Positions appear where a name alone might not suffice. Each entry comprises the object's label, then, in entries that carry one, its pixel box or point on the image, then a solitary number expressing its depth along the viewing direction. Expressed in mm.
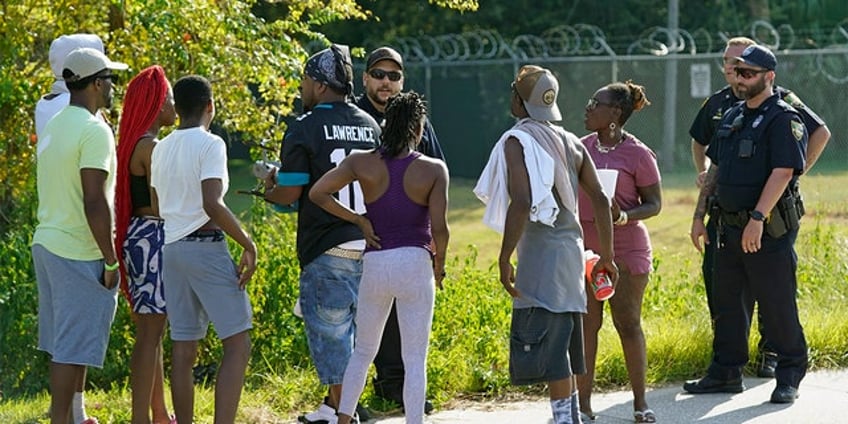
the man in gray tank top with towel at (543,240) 12906
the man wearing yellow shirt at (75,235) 12547
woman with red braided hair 13148
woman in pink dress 14508
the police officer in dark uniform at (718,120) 15898
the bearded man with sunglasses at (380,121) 14758
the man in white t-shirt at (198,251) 12531
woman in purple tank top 12500
